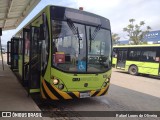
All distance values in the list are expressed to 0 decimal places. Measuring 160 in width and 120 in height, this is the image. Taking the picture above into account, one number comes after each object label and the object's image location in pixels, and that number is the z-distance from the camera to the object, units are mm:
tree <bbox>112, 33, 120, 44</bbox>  30015
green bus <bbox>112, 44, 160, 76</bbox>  9854
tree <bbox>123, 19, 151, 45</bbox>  22852
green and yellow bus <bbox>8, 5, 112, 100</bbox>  3769
